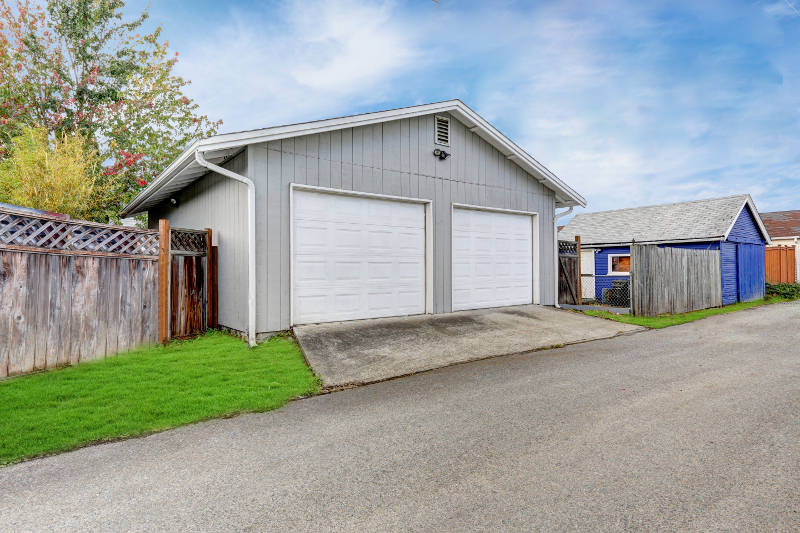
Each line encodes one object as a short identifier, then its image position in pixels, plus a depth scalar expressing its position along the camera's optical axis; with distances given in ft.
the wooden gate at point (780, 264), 70.90
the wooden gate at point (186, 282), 22.33
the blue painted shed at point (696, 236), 52.24
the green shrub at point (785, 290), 57.57
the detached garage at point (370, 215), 23.59
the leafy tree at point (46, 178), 34.63
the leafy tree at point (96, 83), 50.16
